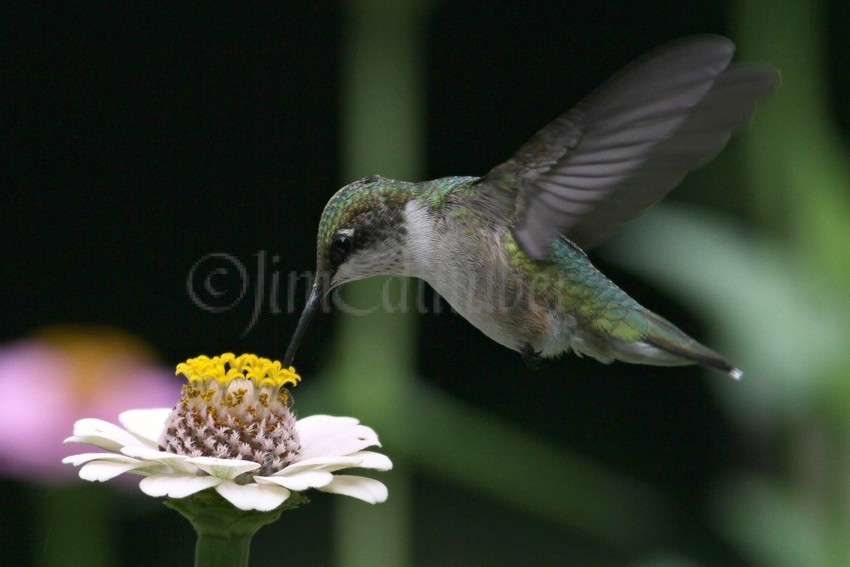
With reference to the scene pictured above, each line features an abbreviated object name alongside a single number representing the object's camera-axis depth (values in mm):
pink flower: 2068
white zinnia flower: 1957
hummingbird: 1974
